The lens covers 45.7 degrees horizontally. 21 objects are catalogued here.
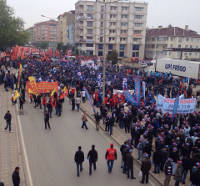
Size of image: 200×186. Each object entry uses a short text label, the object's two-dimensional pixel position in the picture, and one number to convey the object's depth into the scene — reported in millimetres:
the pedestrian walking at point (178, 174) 8281
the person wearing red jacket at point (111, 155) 9409
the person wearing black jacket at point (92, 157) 9305
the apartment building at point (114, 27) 71625
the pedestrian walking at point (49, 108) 16250
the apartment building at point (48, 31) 147000
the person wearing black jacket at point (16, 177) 7555
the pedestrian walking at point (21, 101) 16777
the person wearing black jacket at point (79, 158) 9088
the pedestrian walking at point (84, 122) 14705
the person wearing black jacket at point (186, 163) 8836
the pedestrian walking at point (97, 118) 14297
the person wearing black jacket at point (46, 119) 13895
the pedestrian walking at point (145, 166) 8645
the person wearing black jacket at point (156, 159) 9391
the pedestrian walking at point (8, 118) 13172
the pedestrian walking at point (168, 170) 8297
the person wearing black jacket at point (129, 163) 9031
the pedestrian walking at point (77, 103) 18264
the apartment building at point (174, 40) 69062
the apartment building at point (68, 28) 83756
